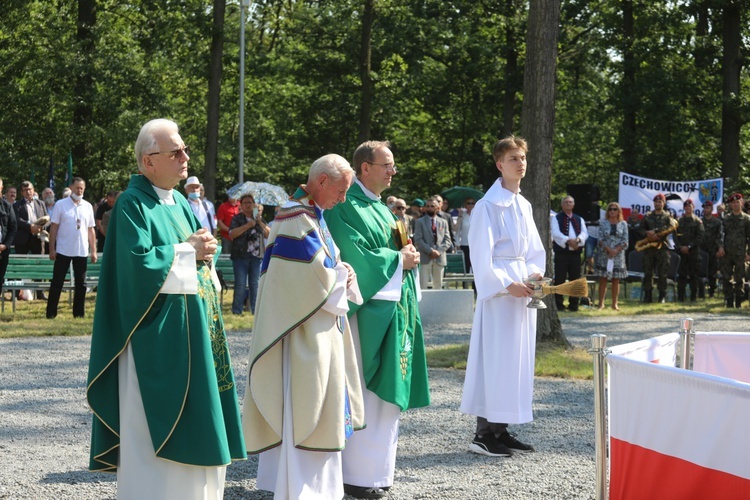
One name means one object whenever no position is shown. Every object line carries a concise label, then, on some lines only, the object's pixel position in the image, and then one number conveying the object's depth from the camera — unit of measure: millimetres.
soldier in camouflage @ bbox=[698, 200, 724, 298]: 20938
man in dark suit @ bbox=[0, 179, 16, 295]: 14547
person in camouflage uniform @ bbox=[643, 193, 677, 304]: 19641
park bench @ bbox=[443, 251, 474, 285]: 20625
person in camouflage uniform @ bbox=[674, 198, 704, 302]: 20375
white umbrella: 21125
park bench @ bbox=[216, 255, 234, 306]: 17356
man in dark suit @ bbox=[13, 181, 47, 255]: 18125
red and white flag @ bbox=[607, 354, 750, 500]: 3832
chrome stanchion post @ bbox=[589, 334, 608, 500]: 4535
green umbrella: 29391
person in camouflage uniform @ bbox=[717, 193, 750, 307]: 19188
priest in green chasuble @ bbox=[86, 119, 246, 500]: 4574
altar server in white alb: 6977
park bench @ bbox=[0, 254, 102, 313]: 15852
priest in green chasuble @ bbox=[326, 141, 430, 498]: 6047
